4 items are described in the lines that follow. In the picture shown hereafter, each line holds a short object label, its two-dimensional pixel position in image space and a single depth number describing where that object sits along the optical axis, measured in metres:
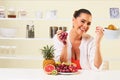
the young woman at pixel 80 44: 3.37
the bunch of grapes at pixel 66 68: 2.44
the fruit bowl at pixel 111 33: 3.44
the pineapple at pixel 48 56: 2.57
